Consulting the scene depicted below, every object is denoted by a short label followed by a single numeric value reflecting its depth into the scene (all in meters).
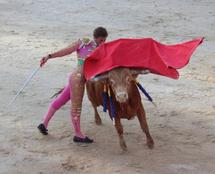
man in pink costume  10.92
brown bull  10.16
